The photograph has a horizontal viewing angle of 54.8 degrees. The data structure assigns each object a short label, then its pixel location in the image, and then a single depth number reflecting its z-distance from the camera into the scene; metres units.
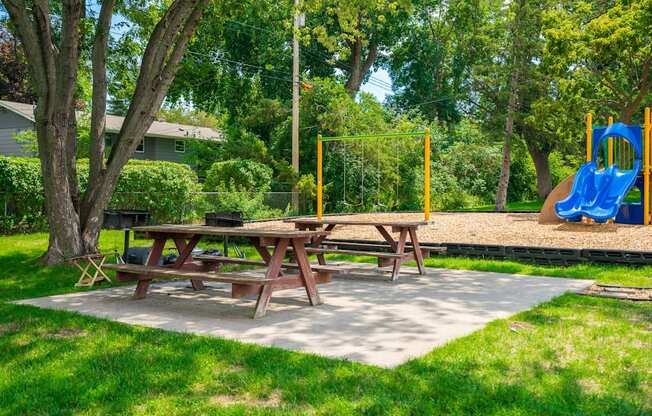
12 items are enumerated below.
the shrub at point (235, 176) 20.59
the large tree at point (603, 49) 20.08
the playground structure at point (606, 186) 14.23
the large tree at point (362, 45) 32.50
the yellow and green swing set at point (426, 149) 12.35
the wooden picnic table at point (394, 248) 8.66
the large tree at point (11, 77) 32.25
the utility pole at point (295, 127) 21.83
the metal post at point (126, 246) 8.88
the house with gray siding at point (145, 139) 30.97
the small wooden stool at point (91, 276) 8.05
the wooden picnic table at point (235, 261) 6.11
